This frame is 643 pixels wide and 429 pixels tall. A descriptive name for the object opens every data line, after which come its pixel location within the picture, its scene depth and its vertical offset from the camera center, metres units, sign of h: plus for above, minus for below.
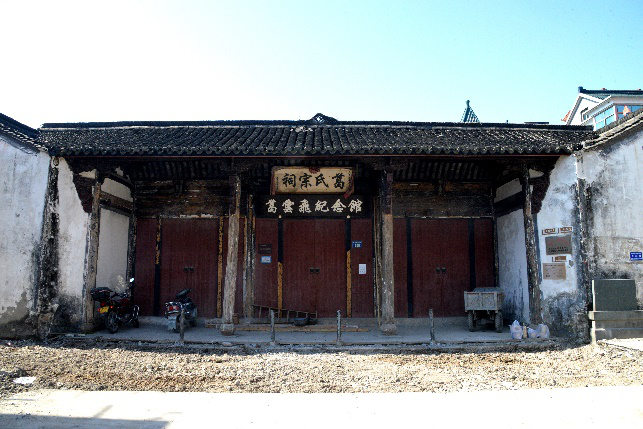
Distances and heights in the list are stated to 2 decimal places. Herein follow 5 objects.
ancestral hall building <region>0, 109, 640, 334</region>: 9.61 +1.06
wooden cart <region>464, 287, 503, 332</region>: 8.90 -0.80
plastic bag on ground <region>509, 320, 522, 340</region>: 8.22 -1.22
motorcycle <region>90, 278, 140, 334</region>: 8.69 -0.84
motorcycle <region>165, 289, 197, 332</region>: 9.16 -0.94
